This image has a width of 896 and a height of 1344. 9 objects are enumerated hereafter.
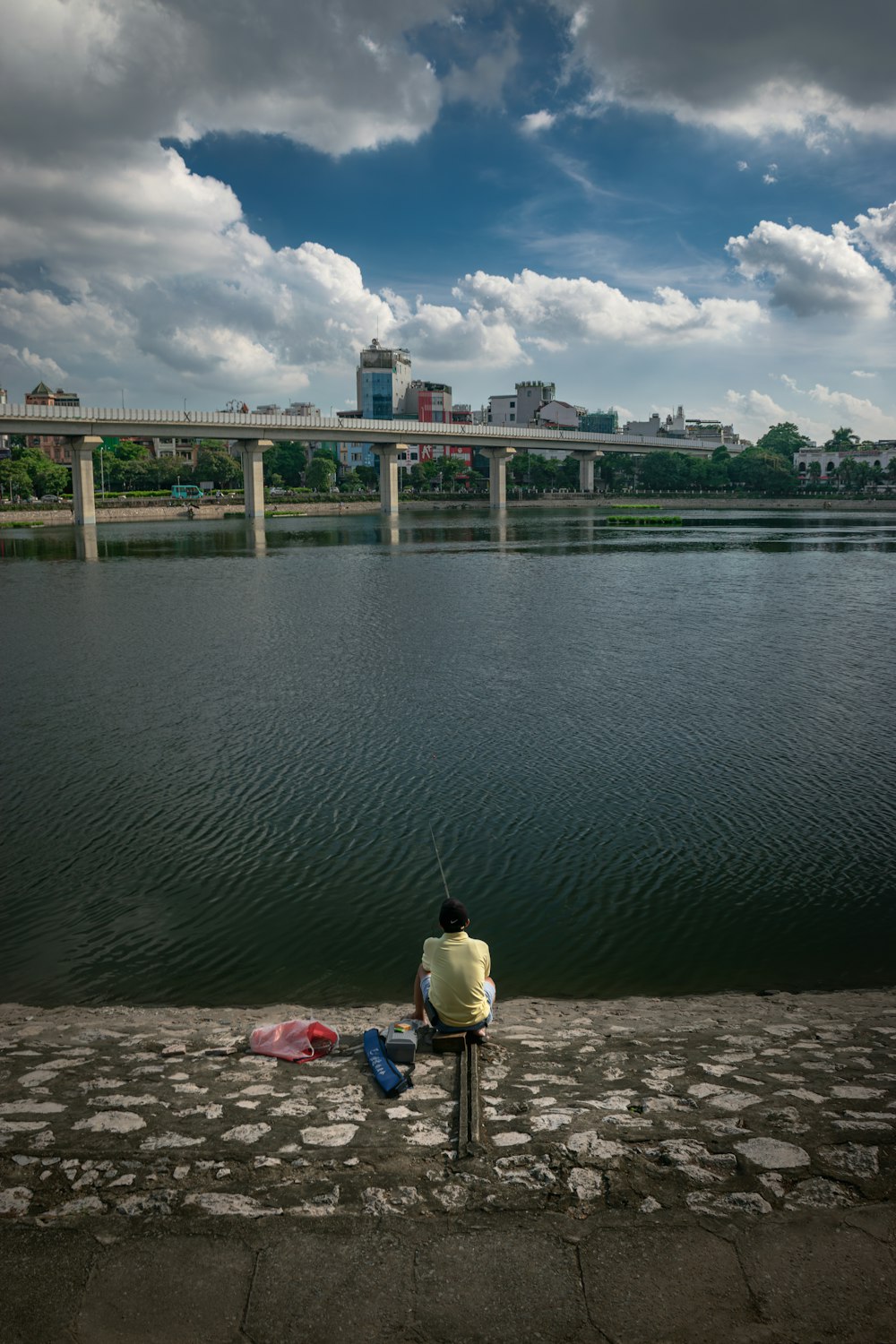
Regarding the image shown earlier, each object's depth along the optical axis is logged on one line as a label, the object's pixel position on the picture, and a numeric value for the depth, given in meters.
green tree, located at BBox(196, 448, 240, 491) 139.00
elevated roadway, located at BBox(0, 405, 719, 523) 75.50
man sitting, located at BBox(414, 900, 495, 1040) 6.75
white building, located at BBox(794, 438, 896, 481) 180.38
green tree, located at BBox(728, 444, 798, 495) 141.12
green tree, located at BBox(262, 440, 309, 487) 160.88
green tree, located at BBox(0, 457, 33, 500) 110.75
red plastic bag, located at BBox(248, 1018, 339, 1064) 6.87
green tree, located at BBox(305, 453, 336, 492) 146.38
